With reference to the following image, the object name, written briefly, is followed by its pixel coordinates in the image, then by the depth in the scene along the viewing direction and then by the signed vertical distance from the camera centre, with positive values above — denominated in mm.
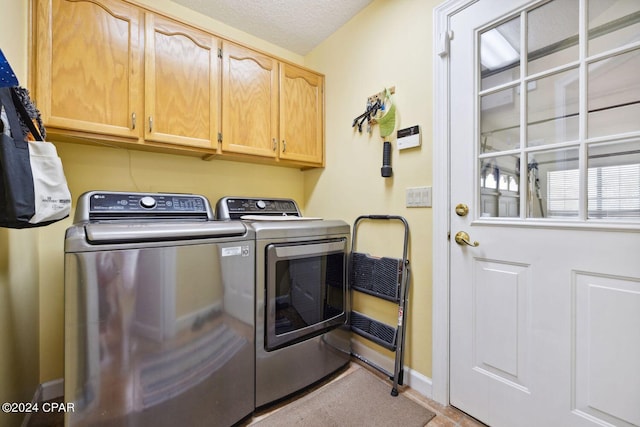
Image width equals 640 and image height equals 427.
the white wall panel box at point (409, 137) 1587 +462
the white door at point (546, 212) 996 +7
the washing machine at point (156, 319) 982 -446
